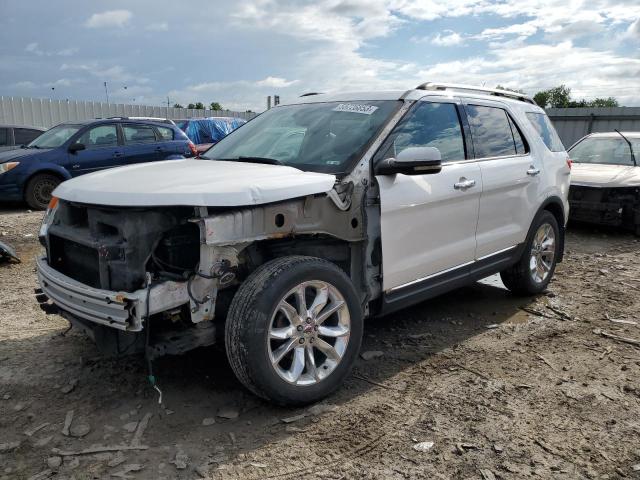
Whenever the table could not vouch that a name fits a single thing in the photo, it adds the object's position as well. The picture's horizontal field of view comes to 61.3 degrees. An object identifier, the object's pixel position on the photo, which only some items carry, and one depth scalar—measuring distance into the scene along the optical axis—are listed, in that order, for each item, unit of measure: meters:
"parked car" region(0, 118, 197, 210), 9.74
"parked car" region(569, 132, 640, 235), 8.35
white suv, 2.81
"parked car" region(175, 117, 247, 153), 15.23
